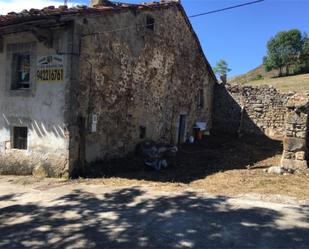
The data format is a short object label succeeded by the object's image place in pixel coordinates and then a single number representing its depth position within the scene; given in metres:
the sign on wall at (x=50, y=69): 7.25
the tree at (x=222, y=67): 49.43
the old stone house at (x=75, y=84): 7.19
